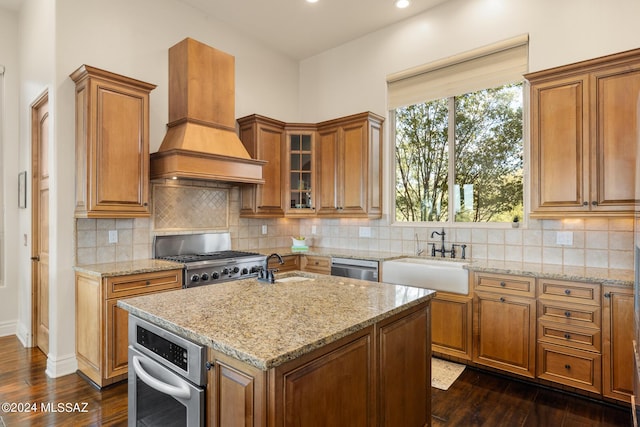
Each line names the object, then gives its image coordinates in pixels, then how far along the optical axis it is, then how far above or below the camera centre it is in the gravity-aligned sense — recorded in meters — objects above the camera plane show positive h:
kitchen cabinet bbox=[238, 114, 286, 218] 4.33 +0.61
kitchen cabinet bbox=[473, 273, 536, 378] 2.82 -0.90
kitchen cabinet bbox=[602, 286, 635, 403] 2.43 -0.89
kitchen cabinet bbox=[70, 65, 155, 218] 2.92 +0.57
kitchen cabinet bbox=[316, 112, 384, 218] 4.21 +0.55
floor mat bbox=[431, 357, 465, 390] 2.88 -1.37
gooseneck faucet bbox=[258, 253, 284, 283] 2.27 -0.41
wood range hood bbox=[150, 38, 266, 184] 3.33 +0.90
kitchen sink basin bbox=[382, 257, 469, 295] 3.20 -0.59
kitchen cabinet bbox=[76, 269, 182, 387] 2.74 -0.86
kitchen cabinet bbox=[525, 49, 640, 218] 2.63 +0.59
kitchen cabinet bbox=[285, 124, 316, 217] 4.62 +0.54
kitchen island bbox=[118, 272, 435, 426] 1.18 -0.52
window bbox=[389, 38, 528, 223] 3.58 +0.82
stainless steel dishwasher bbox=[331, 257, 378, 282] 3.80 -0.61
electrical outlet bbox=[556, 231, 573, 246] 3.13 -0.22
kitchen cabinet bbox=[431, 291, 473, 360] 3.14 -1.01
